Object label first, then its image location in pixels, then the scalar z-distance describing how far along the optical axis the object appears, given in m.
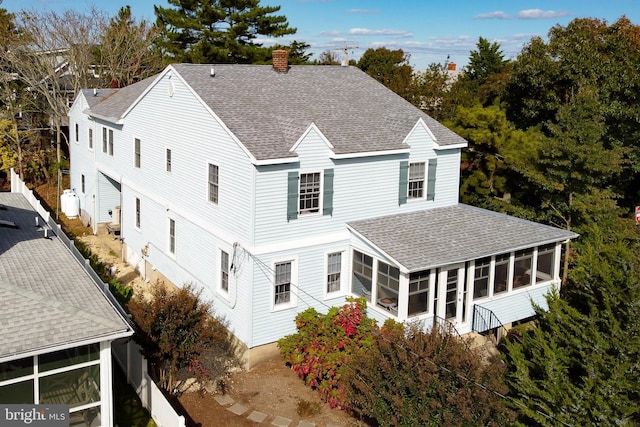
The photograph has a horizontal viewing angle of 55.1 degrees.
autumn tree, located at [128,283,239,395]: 16.12
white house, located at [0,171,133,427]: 12.29
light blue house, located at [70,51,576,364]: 18.72
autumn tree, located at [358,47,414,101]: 40.34
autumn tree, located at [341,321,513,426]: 12.55
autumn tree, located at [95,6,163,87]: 46.16
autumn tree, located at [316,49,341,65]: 73.81
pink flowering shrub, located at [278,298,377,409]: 17.16
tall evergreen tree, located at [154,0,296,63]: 48.00
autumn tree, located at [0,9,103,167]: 42.00
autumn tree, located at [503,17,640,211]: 30.88
